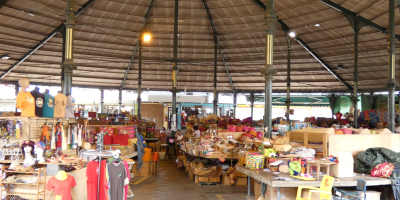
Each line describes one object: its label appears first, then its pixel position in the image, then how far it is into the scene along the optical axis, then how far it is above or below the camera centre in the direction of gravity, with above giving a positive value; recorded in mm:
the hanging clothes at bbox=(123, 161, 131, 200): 5644 -1240
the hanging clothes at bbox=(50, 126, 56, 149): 6309 -576
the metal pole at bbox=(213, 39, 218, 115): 21170 +1936
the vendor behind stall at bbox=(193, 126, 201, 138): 13392 -897
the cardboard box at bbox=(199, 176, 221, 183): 9258 -1831
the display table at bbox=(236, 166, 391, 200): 5773 -1194
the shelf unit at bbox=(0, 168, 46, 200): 5674 -1290
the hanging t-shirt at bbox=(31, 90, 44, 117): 6293 +136
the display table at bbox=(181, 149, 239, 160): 8961 -1173
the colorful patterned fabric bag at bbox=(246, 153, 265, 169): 6973 -996
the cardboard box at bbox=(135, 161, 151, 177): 10398 -1793
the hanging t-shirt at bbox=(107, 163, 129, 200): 5383 -1102
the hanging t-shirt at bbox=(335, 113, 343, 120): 19733 -204
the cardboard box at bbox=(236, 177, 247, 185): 9180 -1844
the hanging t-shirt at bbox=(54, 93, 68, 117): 6816 +92
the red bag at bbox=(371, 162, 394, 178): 6312 -1055
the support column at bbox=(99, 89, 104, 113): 27297 +949
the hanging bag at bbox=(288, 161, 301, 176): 6254 -1013
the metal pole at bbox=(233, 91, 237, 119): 26688 +953
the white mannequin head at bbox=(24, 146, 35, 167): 5914 -838
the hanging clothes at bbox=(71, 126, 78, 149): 6801 -518
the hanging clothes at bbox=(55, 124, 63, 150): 6461 -496
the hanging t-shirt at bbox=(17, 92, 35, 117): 6105 +96
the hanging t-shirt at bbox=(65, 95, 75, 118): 7199 +35
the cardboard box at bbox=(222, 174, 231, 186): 9234 -1836
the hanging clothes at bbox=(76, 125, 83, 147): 6886 -560
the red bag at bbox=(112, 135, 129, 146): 9945 -856
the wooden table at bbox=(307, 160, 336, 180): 6133 -916
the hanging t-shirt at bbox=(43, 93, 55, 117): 6527 +66
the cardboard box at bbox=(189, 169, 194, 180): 10070 -1862
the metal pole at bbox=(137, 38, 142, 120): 20347 +1873
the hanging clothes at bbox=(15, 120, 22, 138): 6090 -349
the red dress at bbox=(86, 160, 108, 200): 5250 -1067
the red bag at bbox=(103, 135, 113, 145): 9810 -822
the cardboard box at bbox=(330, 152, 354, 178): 6425 -995
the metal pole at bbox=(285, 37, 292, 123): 19725 +1998
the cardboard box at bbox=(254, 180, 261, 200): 7023 -1599
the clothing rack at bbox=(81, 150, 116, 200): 5104 -650
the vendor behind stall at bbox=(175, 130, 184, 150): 14927 -1227
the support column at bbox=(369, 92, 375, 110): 24906 +917
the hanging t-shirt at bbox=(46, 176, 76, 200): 5297 -1198
